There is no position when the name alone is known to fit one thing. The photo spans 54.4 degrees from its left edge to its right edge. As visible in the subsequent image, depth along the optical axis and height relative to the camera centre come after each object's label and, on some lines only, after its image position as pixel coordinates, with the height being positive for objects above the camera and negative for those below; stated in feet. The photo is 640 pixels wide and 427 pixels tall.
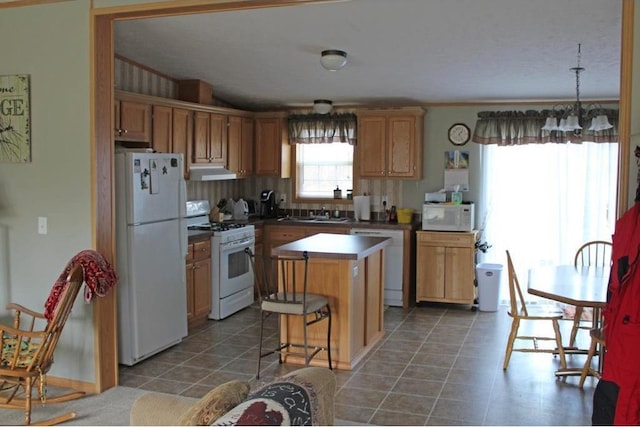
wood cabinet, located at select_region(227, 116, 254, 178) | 23.09 +1.21
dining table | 12.75 -2.40
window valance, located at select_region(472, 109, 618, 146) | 21.29 +1.71
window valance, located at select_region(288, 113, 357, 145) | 24.38 +1.96
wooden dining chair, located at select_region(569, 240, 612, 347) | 16.25 -2.65
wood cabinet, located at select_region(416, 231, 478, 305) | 21.80 -3.12
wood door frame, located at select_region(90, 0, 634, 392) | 12.51 +0.61
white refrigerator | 15.19 -1.92
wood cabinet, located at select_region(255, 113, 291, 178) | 24.80 +1.33
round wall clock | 23.21 +1.66
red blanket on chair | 12.26 -2.03
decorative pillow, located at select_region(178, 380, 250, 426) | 5.87 -2.22
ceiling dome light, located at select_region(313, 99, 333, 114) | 22.61 +2.59
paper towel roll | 24.18 -1.17
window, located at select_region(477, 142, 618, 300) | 21.90 -0.77
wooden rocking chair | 11.27 -3.35
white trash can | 21.53 -3.76
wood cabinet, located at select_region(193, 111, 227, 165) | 20.75 +1.36
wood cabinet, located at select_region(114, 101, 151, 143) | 17.10 +1.56
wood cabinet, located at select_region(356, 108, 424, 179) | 23.15 +1.32
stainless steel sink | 23.81 -1.65
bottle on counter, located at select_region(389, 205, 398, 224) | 23.88 -1.46
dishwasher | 22.34 -3.16
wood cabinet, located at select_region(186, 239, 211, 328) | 18.66 -3.23
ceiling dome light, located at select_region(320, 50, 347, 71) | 16.31 +3.10
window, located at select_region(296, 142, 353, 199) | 25.27 +0.35
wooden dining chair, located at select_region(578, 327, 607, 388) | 13.57 -4.19
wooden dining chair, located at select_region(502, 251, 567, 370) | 14.94 -3.57
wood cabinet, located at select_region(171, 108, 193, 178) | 19.65 +1.40
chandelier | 15.34 +1.44
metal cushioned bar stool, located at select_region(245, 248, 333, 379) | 14.29 -2.96
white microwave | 21.91 -1.36
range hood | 20.39 +0.14
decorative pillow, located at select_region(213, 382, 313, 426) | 5.48 -2.13
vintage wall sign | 13.44 +1.23
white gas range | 19.85 -2.78
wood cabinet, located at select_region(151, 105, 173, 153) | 18.61 +1.48
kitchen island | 15.08 -2.84
